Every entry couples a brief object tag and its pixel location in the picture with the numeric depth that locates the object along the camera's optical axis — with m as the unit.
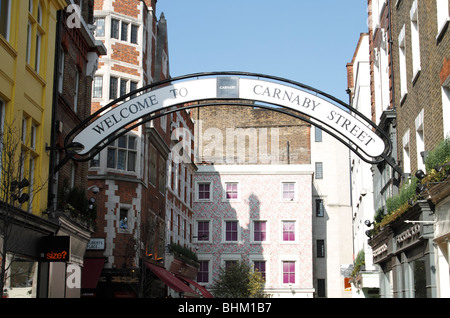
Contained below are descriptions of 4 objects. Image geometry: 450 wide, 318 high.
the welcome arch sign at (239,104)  16.45
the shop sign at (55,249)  16.89
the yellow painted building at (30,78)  15.23
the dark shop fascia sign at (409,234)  15.29
